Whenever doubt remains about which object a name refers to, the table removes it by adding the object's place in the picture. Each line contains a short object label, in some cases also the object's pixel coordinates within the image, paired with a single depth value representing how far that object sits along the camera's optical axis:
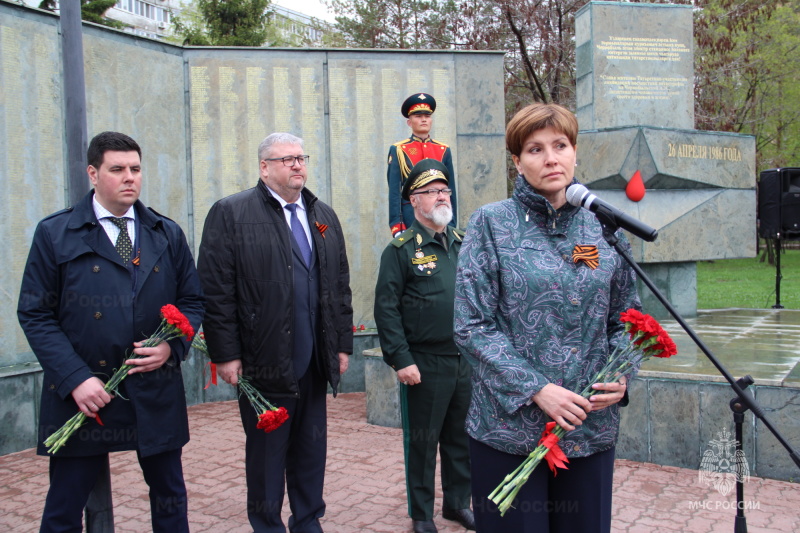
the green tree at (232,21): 17.20
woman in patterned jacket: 2.20
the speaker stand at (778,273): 9.66
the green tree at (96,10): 17.26
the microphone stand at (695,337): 2.12
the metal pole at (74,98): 3.30
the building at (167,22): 25.92
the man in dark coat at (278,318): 3.62
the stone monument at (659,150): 8.51
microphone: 2.15
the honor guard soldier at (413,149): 5.93
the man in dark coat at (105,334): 3.00
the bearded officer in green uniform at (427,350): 3.94
